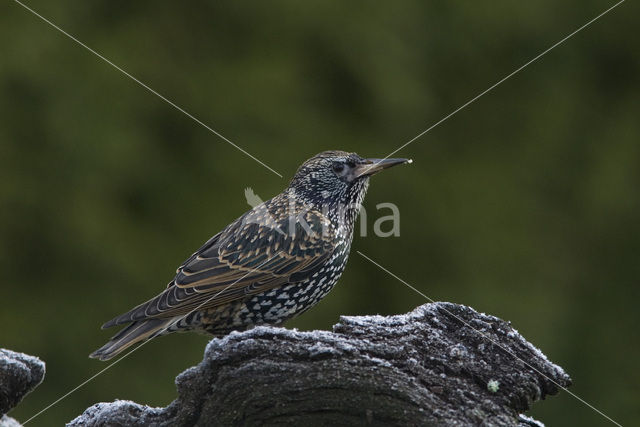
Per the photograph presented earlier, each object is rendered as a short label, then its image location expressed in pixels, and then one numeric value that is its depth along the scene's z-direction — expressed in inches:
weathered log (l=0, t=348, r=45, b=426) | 235.1
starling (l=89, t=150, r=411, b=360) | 296.5
